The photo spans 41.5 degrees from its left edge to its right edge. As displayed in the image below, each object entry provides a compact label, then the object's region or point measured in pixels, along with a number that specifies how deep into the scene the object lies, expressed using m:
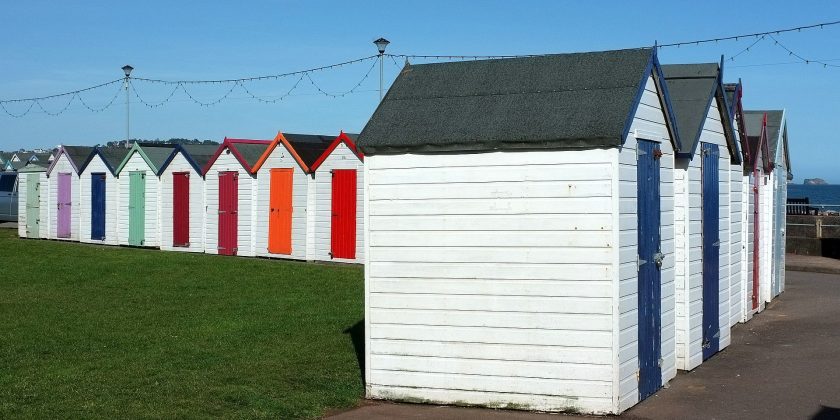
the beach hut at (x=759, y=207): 16.73
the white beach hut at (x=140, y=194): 30.14
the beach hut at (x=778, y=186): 19.20
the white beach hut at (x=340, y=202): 24.34
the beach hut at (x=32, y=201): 34.56
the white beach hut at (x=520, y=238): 9.14
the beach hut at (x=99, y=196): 31.62
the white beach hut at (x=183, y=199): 28.70
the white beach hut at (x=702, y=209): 11.86
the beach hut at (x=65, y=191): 33.19
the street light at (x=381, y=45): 26.95
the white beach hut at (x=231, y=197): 27.06
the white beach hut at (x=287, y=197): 25.47
